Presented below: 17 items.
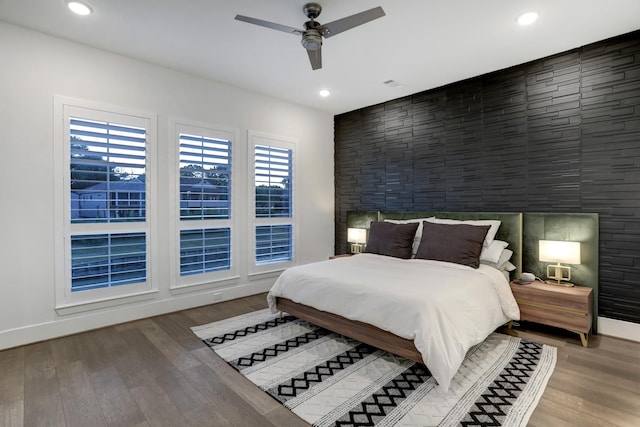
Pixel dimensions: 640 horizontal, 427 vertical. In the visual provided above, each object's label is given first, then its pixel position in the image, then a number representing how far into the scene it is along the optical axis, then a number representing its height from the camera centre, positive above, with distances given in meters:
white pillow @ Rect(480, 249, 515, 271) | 3.48 -0.56
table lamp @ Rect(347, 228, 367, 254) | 5.06 -0.45
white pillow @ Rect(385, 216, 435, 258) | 4.03 -0.35
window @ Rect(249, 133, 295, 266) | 4.64 +0.16
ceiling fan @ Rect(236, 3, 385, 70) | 2.25 +1.37
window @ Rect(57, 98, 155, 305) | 3.17 +0.08
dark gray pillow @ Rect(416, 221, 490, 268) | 3.39 -0.37
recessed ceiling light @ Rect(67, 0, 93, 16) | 2.56 +1.65
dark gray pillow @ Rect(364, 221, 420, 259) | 3.98 -0.38
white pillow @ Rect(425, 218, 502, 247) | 3.59 -0.16
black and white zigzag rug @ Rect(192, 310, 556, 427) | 1.98 -1.24
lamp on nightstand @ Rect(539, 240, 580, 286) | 3.08 -0.46
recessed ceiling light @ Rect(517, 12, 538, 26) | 2.69 +1.63
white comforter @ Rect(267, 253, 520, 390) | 2.24 -0.75
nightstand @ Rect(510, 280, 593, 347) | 2.91 -0.91
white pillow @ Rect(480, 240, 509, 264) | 3.46 -0.46
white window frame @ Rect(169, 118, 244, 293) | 3.85 -0.13
